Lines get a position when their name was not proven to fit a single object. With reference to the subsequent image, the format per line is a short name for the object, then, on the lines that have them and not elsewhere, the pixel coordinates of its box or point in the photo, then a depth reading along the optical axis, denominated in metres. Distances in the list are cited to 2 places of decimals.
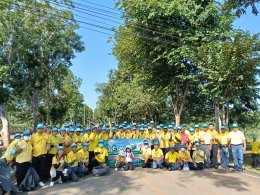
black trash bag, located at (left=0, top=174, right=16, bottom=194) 5.58
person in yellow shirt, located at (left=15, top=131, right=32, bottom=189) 6.23
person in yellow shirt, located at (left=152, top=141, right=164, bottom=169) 8.48
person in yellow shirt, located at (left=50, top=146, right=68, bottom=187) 6.68
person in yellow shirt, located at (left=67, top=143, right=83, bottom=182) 6.93
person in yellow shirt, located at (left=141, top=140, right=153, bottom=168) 8.56
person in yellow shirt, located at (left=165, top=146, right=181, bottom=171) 8.11
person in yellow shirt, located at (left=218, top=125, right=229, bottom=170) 8.15
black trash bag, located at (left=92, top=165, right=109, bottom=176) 7.42
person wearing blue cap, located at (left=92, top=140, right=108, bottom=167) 7.84
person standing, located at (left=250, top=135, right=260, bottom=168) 9.56
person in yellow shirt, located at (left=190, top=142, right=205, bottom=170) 8.17
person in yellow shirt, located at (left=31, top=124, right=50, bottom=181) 6.69
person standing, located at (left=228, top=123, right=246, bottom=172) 7.82
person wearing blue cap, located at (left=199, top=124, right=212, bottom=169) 8.34
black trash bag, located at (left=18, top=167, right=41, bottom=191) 6.14
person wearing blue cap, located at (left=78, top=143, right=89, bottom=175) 7.45
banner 8.65
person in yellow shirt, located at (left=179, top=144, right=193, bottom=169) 8.19
